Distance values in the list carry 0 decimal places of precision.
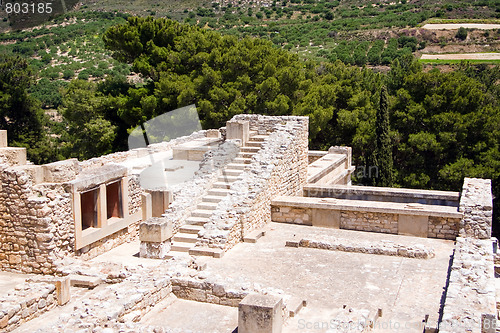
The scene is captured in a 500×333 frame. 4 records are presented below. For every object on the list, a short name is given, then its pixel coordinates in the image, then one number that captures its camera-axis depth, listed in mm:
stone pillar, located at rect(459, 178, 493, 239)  13555
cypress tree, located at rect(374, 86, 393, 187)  26984
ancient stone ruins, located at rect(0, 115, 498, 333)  9445
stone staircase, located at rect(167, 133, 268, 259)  13266
